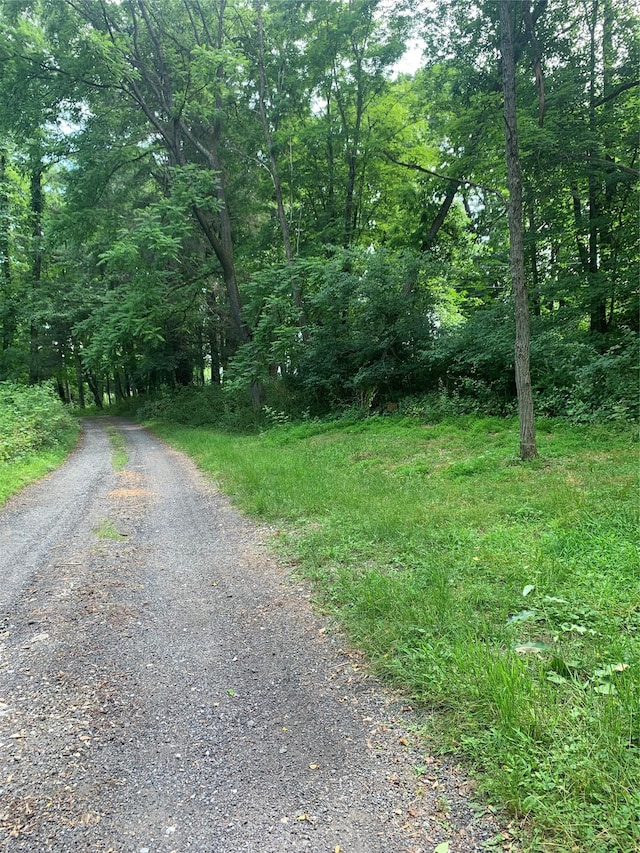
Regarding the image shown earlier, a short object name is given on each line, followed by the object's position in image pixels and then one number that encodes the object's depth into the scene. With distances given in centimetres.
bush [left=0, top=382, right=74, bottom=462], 1060
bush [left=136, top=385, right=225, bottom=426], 1888
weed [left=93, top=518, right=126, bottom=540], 525
